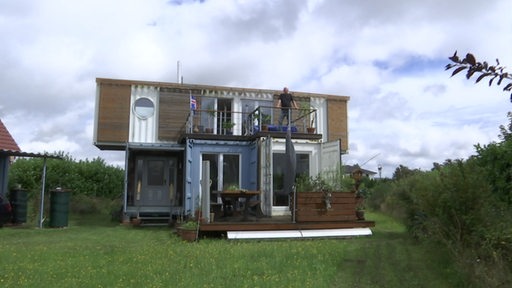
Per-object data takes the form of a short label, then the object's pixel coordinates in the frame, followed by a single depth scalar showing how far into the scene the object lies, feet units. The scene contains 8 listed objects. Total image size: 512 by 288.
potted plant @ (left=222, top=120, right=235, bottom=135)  55.36
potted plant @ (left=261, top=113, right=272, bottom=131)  51.85
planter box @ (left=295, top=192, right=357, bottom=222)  39.27
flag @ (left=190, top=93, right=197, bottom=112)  53.24
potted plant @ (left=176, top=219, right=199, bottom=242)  36.28
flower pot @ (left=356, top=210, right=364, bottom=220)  41.73
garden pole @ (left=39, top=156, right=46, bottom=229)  47.42
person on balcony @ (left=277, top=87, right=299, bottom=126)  49.69
